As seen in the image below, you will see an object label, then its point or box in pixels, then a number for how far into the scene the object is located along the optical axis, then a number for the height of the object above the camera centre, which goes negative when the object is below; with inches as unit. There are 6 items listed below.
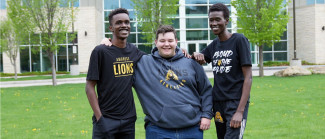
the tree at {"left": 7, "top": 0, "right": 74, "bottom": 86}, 743.1 +79.3
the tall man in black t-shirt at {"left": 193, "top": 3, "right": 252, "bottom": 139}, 141.5 -9.6
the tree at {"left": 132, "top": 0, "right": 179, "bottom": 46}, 863.7 +99.6
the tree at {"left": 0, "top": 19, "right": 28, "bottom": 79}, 1082.9 +52.4
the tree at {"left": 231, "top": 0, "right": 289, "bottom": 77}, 813.2 +72.5
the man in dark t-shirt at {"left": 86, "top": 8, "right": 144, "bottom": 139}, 143.3 -14.3
